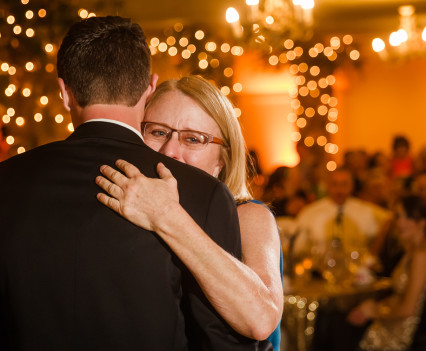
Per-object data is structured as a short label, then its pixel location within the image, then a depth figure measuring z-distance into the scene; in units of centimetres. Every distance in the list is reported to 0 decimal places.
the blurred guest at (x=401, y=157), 855
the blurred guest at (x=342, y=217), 506
